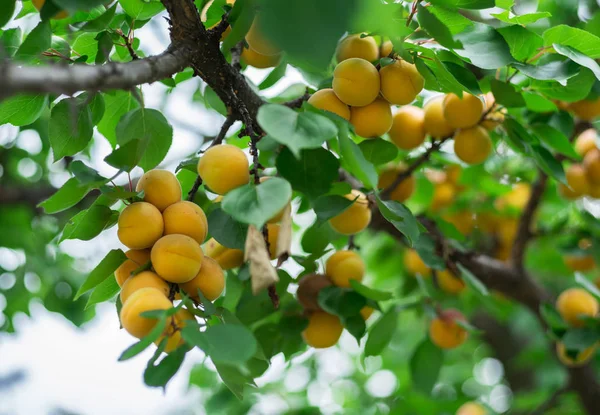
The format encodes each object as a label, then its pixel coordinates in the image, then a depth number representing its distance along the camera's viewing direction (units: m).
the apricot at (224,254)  1.48
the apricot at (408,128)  1.65
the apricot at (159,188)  1.37
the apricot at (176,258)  1.32
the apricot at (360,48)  1.45
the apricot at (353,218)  1.51
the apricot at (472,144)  1.60
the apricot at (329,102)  1.41
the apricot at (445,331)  1.76
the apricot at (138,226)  1.34
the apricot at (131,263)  1.37
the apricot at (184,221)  1.36
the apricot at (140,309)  1.28
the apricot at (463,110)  1.56
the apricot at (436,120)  1.63
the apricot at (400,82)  1.41
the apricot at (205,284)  1.35
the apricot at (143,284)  1.32
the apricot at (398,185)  1.77
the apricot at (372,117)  1.44
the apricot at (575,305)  1.83
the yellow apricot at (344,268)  1.54
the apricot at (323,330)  1.53
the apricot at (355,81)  1.40
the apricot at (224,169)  1.33
